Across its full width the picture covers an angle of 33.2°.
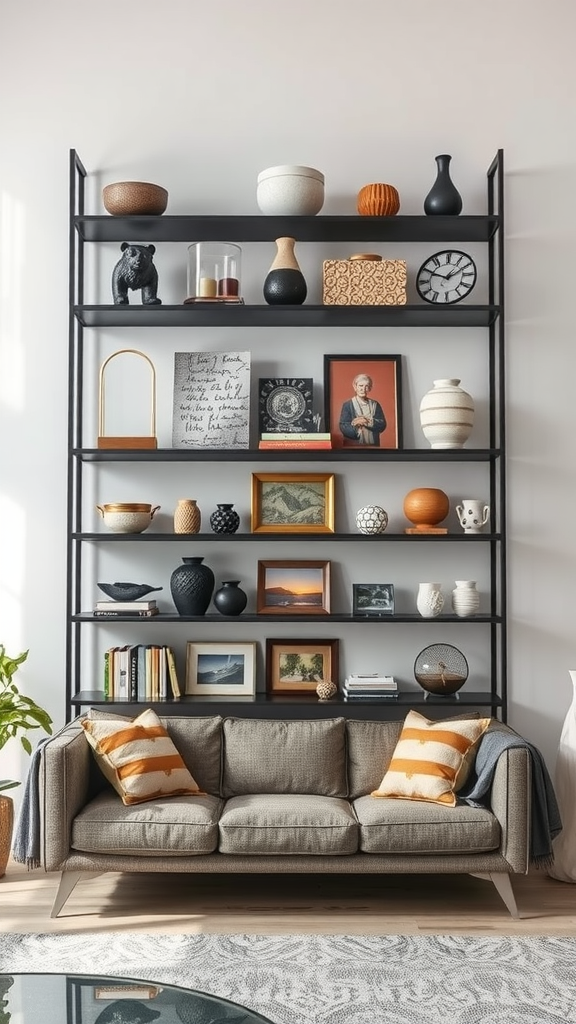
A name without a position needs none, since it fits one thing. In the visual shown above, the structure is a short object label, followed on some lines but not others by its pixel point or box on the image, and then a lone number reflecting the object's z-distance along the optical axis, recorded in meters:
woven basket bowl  3.84
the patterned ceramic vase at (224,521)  3.91
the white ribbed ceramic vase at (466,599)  3.91
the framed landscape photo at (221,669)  4.00
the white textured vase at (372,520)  3.88
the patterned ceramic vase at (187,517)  3.89
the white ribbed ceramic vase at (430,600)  3.86
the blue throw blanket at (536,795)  3.29
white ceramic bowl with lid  3.82
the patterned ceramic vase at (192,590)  3.88
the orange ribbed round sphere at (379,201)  3.89
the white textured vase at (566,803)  3.61
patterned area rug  2.63
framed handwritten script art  4.01
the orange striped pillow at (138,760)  3.38
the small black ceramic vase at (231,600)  3.89
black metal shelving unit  3.84
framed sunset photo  4.04
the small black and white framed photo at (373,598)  4.02
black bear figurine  3.87
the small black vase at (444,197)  3.88
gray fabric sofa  3.22
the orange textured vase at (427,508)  3.90
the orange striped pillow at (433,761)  3.37
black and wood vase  3.83
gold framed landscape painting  4.03
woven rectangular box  3.87
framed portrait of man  4.04
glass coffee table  2.00
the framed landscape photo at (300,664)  4.02
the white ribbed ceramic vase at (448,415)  3.85
